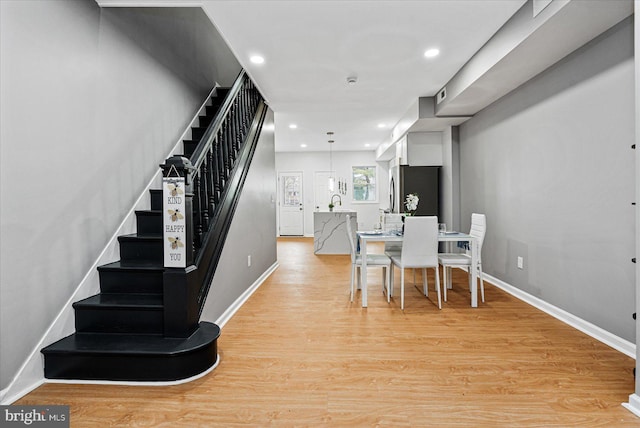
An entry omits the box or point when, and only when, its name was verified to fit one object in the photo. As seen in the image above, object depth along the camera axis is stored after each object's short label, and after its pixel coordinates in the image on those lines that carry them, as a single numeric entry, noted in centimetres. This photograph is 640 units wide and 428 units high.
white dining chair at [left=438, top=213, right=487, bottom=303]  383
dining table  366
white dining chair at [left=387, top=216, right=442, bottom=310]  357
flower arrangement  415
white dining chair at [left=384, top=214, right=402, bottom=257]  430
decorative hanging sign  228
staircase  212
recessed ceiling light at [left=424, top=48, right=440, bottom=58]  359
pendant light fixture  844
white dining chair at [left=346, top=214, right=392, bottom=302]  389
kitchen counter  766
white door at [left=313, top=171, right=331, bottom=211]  1120
